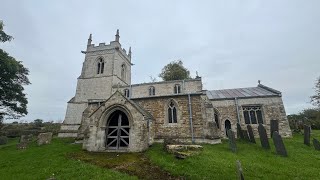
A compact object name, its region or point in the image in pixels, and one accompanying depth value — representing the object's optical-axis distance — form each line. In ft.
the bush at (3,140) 70.28
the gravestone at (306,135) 46.96
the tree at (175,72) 115.34
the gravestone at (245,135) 54.08
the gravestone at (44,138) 59.51
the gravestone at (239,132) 57.11
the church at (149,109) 47.77
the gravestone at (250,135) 50.37
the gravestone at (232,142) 40.48
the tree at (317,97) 80.64
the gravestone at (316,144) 42.03
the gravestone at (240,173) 21.11
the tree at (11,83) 77.98
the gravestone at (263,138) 42.55
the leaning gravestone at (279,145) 36.50
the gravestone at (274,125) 49.14
